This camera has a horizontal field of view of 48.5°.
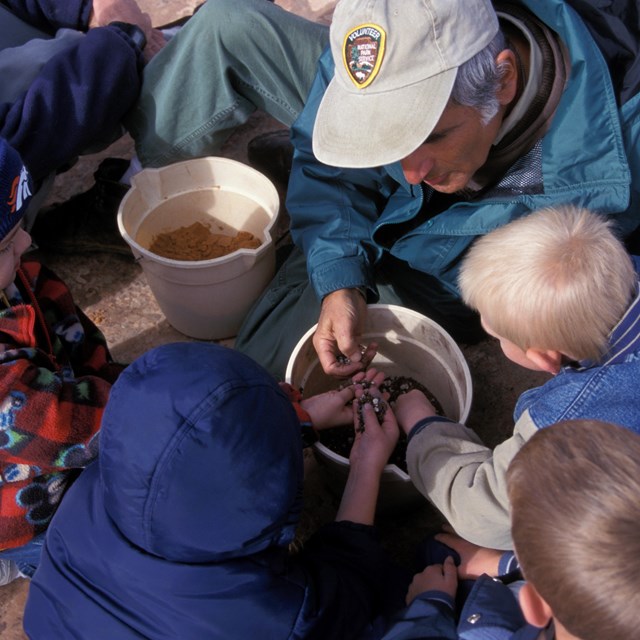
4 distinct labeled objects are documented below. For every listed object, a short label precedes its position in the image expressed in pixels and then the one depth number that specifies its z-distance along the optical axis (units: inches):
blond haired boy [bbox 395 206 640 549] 46.0
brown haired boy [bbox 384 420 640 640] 33.5
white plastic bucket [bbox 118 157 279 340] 77.0
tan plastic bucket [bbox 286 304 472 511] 64.1
